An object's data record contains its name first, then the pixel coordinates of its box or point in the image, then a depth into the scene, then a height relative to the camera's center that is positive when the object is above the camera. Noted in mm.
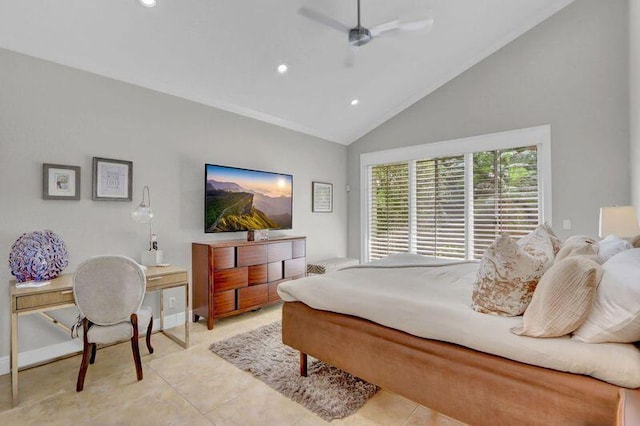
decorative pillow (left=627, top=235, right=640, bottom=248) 1983 -167
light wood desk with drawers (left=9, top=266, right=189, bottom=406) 2117 -588
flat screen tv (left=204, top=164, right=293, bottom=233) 3807 +214
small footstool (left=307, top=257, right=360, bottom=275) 4740 -760
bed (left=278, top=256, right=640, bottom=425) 1257 -679
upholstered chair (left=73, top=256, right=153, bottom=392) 2260 -613
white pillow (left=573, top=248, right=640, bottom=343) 1190 -366
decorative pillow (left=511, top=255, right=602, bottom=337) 1309 -352
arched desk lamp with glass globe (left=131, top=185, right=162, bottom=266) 3092 -53
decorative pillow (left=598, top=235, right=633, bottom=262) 1911 -200
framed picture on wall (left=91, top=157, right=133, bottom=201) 3000 +355
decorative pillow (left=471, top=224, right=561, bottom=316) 1573 -308
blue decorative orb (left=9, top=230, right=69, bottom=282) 2320 -308
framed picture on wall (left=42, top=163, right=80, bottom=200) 2729 +297
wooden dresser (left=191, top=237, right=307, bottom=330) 3498 -705
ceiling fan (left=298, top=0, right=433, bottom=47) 2576 +1565
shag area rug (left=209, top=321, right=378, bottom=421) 2094 -1227
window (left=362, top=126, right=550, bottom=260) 4070 +307
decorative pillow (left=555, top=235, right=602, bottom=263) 2064 -225
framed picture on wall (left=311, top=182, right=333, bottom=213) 5297 +317
